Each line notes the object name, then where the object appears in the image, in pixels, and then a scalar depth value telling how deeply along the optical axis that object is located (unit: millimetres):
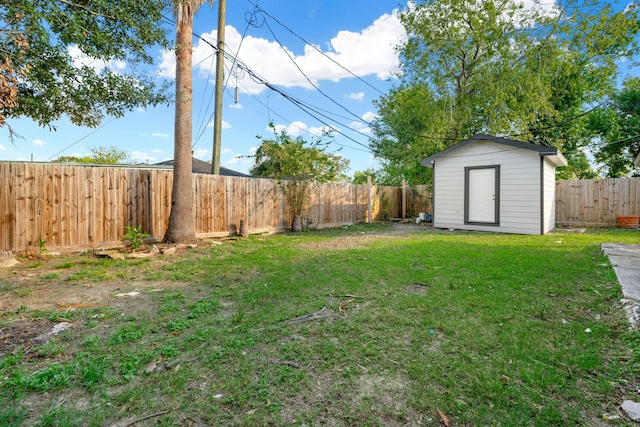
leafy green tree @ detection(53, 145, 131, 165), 26812
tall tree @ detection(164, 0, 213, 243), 6625
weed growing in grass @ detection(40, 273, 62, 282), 4230
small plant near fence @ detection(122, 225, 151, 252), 6176
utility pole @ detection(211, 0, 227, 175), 8171
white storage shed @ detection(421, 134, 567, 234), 9008
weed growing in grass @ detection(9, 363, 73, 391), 1866
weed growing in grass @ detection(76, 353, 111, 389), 1926
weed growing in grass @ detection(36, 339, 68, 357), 2258
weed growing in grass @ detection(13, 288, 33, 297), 3576
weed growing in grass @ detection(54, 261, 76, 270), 4898
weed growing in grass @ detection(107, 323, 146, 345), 2460
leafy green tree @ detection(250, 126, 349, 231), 9383
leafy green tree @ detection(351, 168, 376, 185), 24091
